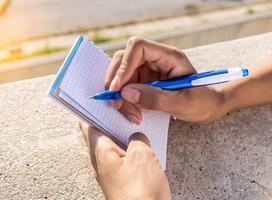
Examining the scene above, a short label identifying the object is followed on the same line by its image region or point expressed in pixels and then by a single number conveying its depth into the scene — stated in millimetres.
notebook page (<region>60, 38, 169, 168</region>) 393
